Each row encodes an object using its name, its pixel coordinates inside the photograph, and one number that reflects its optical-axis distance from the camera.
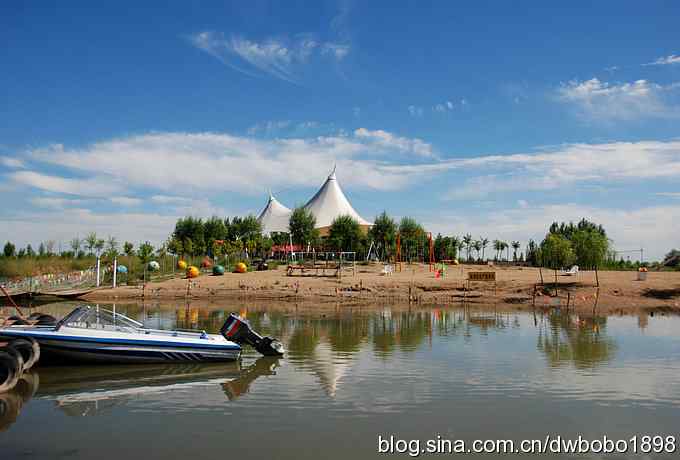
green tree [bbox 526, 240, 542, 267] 70.74
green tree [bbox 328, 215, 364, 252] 67.56
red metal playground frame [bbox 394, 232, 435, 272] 70.22
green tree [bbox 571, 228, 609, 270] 37.28
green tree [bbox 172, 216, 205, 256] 68.62
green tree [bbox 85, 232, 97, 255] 51.47
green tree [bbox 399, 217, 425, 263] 70.38
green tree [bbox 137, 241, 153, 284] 42.84
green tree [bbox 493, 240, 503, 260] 81.00
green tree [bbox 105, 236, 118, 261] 48.09
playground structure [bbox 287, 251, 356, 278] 44.06
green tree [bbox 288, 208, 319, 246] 68.12
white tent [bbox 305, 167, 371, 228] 81.44
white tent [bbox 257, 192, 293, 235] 86.44
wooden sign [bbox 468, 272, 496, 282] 38.06
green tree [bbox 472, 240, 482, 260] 79.75
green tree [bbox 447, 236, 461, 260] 76.38
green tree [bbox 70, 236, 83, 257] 55.28
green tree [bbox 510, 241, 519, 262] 78.49
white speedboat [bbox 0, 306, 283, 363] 13.86
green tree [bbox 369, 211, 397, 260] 67.91
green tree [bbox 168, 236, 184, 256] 56.14
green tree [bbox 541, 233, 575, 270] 37.91
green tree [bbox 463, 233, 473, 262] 80.06
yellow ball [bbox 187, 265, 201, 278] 42.41
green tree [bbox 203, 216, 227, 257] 69.75
